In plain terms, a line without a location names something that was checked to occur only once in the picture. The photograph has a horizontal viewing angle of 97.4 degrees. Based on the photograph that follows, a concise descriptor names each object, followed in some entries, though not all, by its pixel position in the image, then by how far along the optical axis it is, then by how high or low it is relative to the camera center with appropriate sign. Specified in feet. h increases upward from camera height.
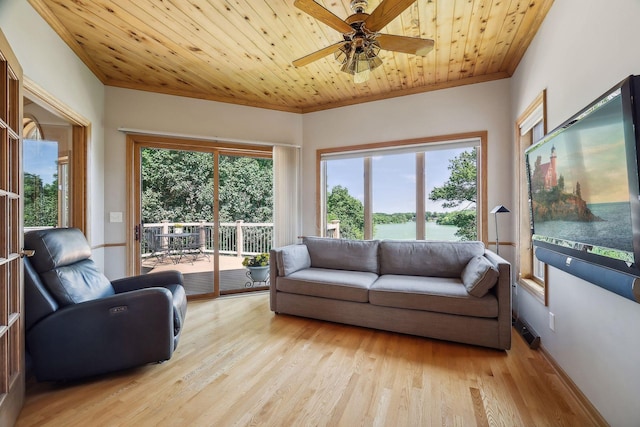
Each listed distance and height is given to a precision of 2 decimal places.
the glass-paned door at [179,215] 11.74 +0.05
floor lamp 8.74 +0.12
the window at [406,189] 11.13 +1.07
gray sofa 7.63 -2.26
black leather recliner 5.69 -2.21
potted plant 13.25 -2.39
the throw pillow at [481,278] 7.50 -1.77
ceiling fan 5.62 +4.06
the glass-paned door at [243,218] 12.99 -0.14
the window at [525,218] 8.75 -0.16
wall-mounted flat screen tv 3.64 +0.49
